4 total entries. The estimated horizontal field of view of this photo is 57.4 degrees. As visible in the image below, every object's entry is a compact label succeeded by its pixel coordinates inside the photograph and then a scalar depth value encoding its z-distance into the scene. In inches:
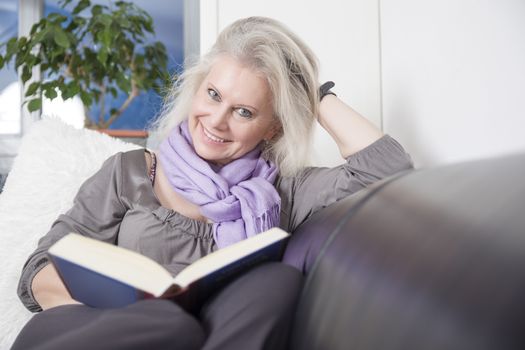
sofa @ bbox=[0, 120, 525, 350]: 16.5
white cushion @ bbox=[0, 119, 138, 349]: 44.2
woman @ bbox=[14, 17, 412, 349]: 44.5
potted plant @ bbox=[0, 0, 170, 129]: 87.4
